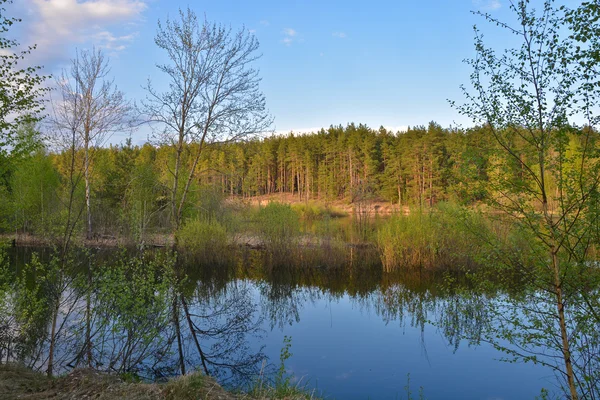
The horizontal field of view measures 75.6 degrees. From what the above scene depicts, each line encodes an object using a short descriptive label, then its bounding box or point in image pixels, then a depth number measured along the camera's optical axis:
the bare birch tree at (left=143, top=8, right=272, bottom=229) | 14.71
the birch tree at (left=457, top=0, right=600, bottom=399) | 3.71
